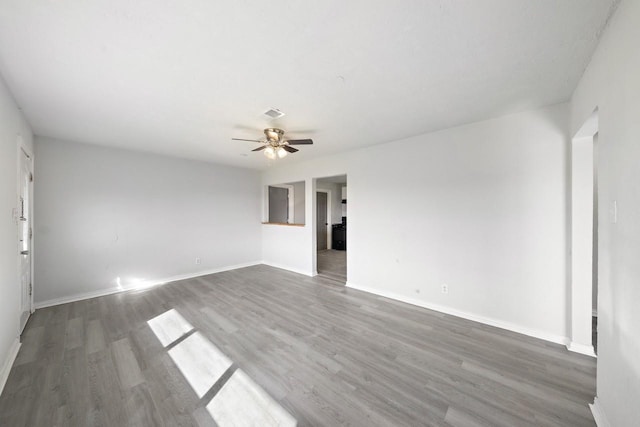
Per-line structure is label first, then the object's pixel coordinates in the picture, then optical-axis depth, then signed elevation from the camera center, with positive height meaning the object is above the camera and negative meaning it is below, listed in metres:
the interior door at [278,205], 6.29 +0.21
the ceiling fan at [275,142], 2.73 +0.87
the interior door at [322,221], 7.71 -0.31
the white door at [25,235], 2.51 -0.26
